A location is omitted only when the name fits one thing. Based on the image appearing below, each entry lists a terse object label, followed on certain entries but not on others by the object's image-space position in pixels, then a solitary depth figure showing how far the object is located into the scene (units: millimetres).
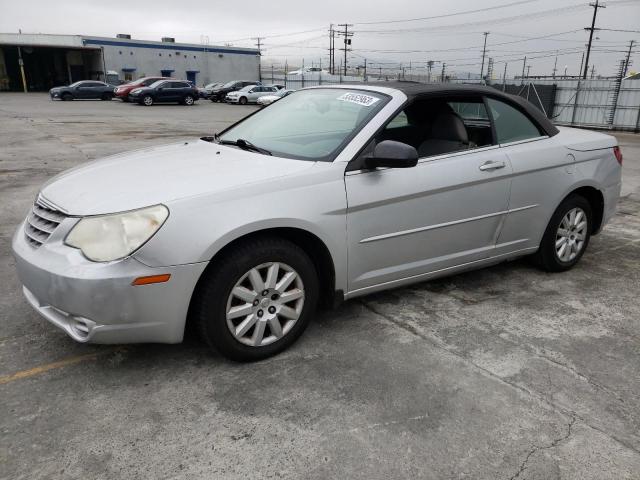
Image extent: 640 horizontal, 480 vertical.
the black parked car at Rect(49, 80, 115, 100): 32750
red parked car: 31688
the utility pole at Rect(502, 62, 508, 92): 26812
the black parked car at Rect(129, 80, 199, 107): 30047
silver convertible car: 2621
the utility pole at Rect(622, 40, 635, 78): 22295
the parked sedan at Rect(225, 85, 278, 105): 34062
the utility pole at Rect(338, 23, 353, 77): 69500
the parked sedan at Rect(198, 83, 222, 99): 36594
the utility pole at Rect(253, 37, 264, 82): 55106
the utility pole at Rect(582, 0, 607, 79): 49059
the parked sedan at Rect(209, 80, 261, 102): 36031
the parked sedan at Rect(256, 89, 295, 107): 32600
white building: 44812
